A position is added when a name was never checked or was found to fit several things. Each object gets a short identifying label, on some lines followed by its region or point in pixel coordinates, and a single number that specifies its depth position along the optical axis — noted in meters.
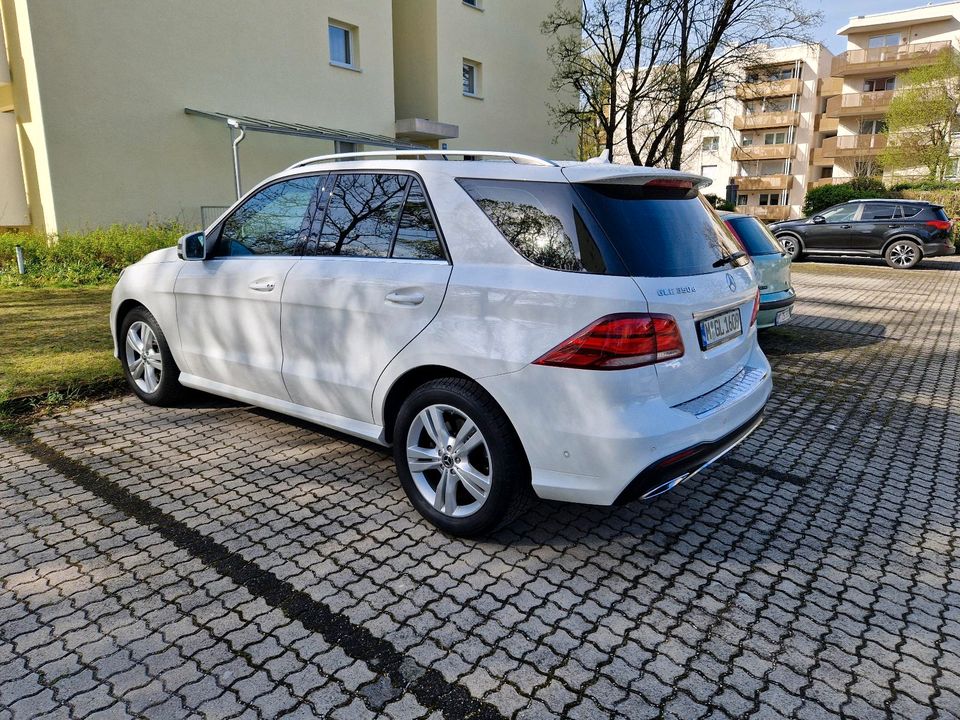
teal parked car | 7.55
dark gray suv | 17.67
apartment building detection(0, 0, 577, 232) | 13.35
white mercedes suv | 2.84
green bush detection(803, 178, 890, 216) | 31.80
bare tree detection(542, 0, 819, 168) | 19.80
